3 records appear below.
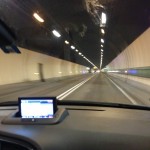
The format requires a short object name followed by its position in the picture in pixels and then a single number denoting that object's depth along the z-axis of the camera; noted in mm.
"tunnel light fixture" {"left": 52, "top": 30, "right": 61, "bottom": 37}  13735
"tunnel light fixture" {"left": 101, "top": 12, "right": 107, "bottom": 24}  9234
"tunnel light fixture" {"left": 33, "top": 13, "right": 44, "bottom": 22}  9722
